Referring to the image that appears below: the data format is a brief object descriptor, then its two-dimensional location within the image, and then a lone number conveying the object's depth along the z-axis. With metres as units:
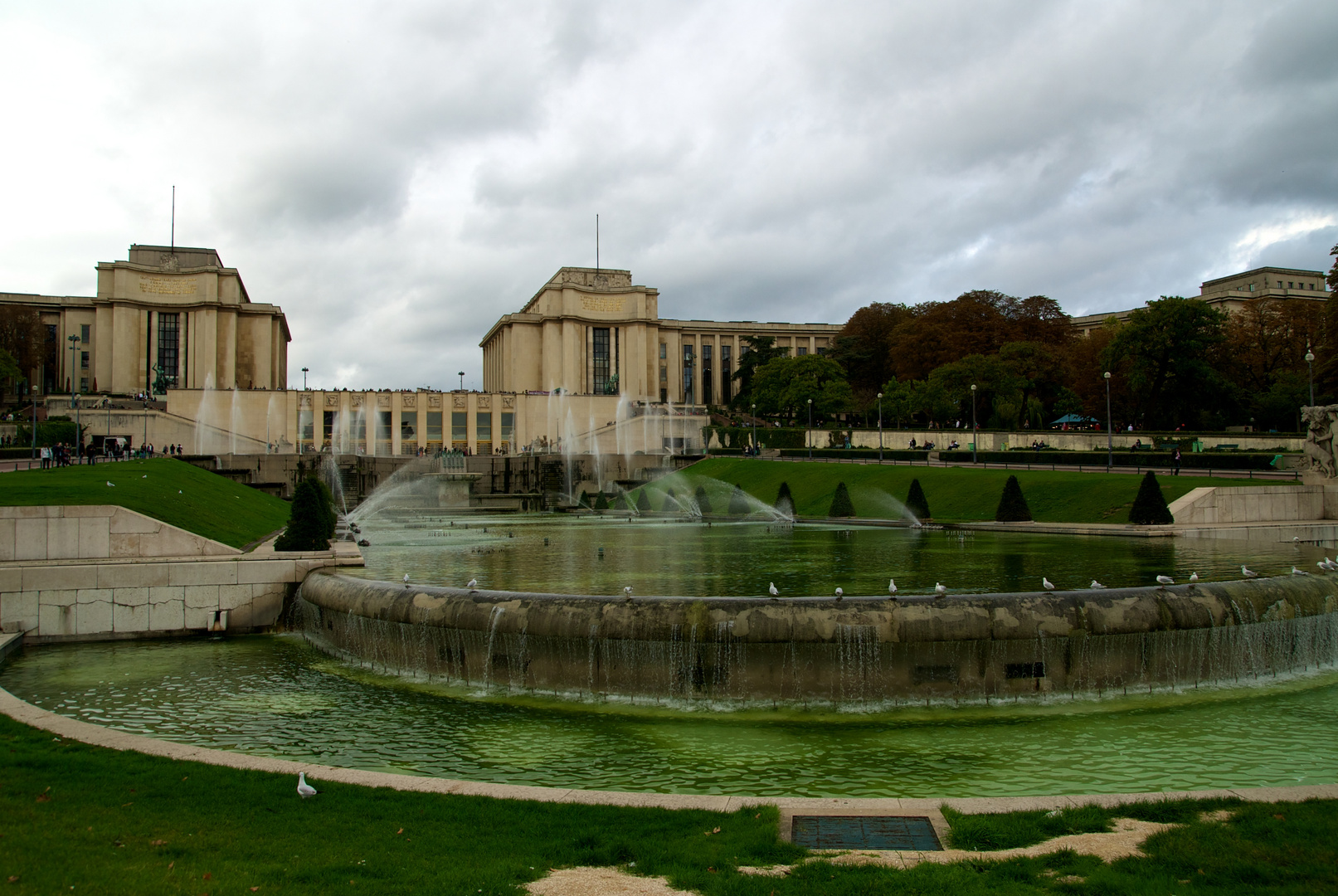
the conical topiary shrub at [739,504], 42.84
